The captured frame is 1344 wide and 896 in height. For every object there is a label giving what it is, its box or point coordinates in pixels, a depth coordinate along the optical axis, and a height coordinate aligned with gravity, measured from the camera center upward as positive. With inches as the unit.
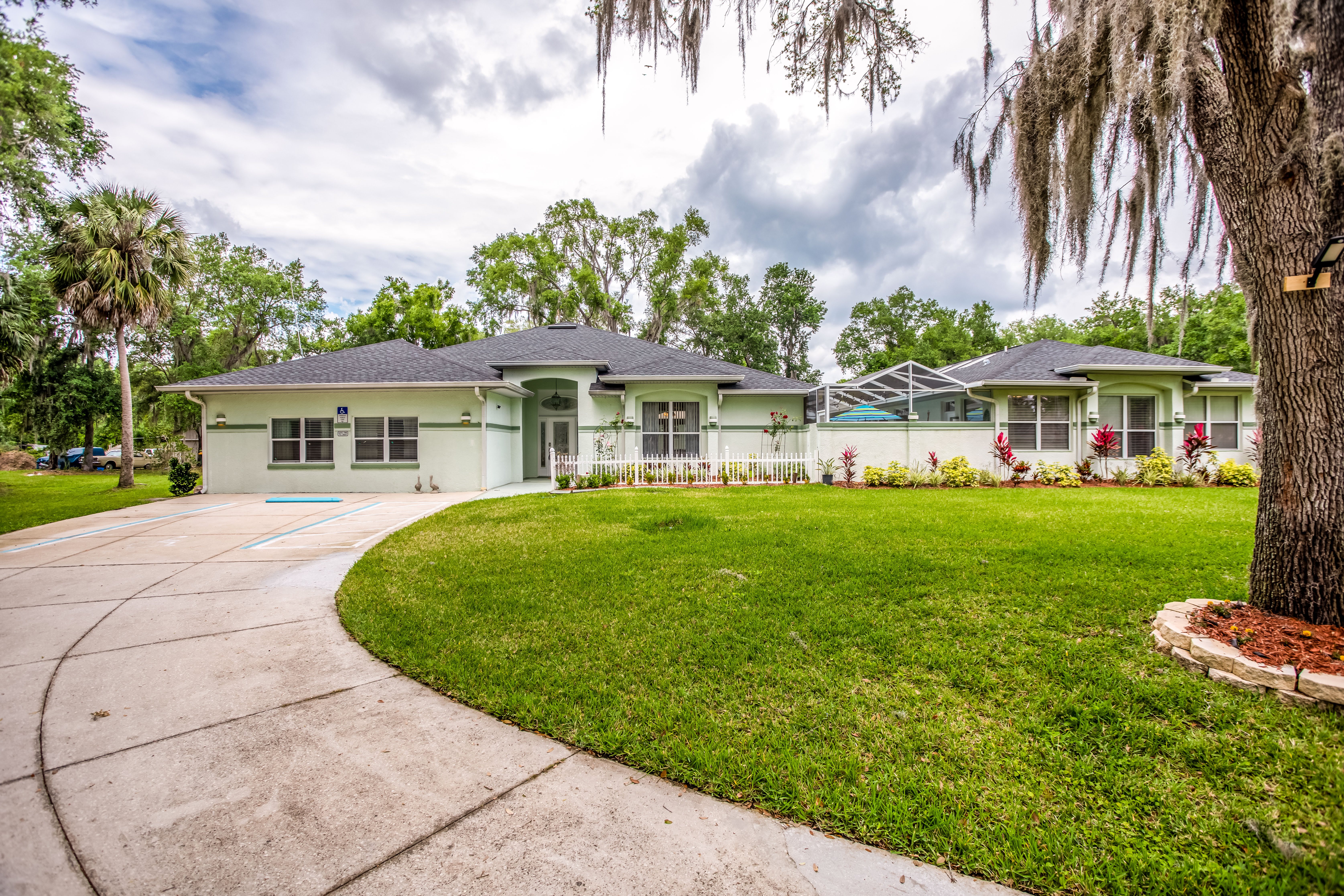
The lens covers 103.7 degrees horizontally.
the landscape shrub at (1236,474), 501.4 -32.4
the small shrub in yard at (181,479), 542.0 -25.7
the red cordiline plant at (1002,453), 526.9 -9.5
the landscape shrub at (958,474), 504.1 -29.1
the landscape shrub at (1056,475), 504.1 -31.3
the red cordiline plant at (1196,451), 525.7 -9.7
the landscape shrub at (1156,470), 513.3 -27.8
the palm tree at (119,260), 573.6 +219.5
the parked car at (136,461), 1034.7 -13.3
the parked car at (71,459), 1074.7 -8.4
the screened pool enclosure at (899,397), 597.0 +59.1
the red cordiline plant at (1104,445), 543.2 -2.6
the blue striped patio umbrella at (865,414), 603.5 +36.5
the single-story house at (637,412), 550.9 +38.6
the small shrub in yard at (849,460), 530.6 -14.7
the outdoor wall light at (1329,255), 118.0 +41.7
